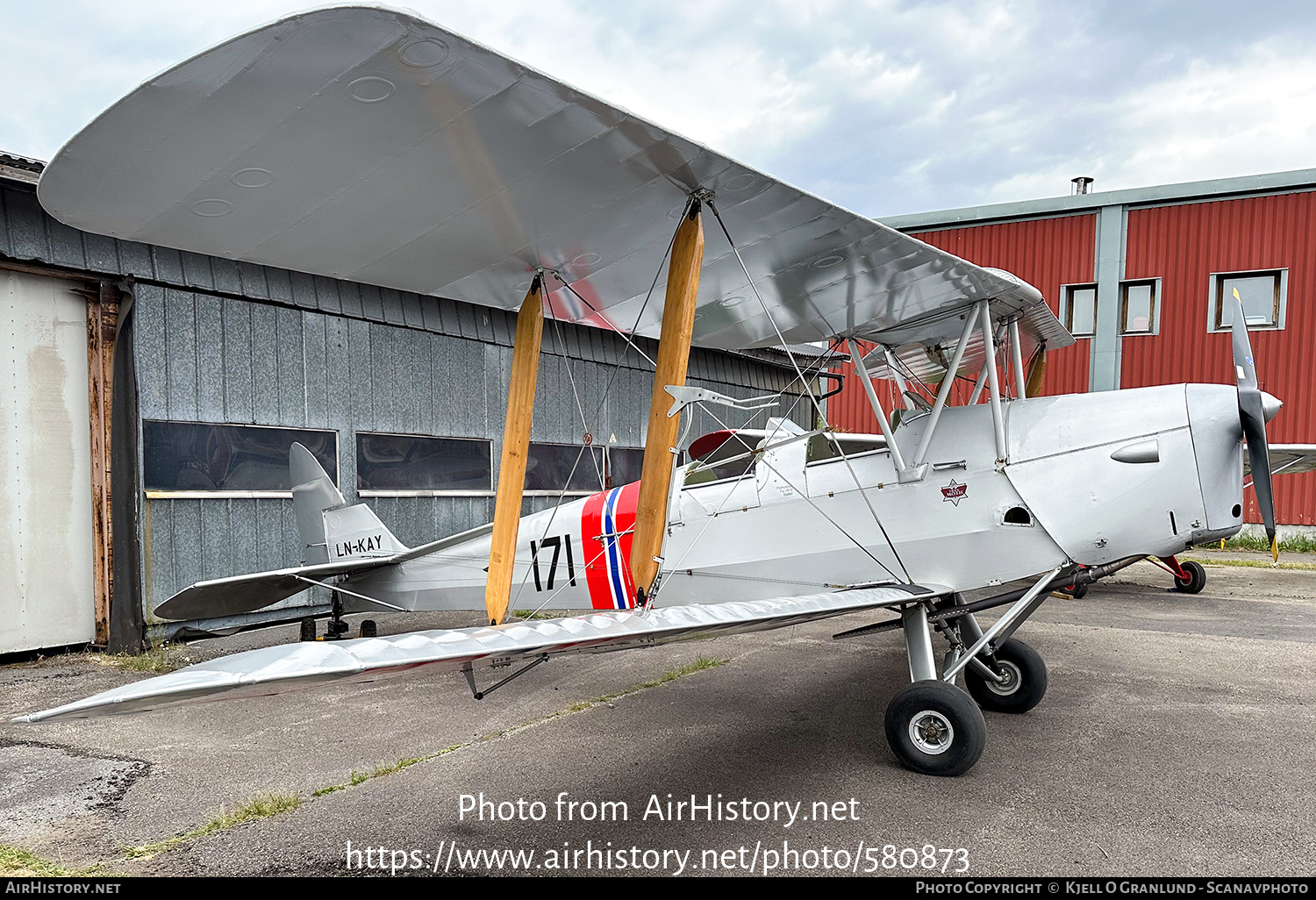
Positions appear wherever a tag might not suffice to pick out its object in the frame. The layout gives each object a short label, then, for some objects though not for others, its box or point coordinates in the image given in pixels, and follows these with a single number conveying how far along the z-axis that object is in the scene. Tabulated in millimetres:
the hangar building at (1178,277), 13461
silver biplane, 2488
